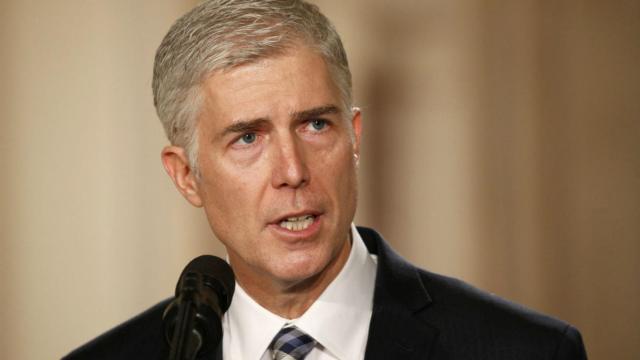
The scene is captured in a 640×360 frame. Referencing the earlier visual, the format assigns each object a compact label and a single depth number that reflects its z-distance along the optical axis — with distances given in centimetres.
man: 429
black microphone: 405
